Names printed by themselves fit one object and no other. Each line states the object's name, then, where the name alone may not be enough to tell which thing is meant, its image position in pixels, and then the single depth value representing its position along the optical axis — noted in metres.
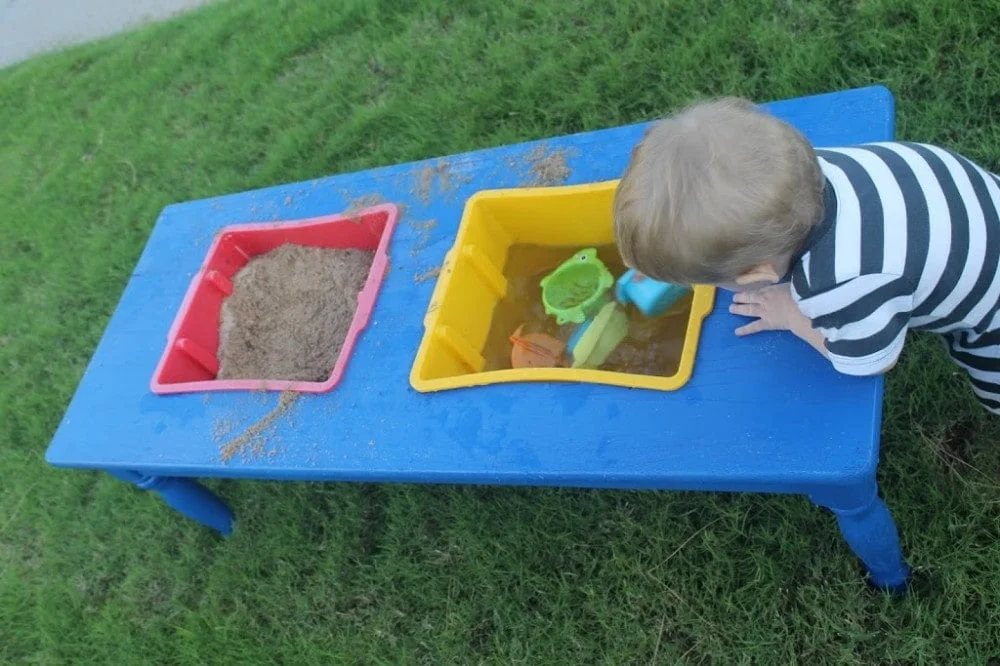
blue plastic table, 1.41
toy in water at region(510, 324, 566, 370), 1.94
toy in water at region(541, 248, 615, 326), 1.93
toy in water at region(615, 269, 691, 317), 1.83
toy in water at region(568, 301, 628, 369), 1.87
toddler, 1.17
